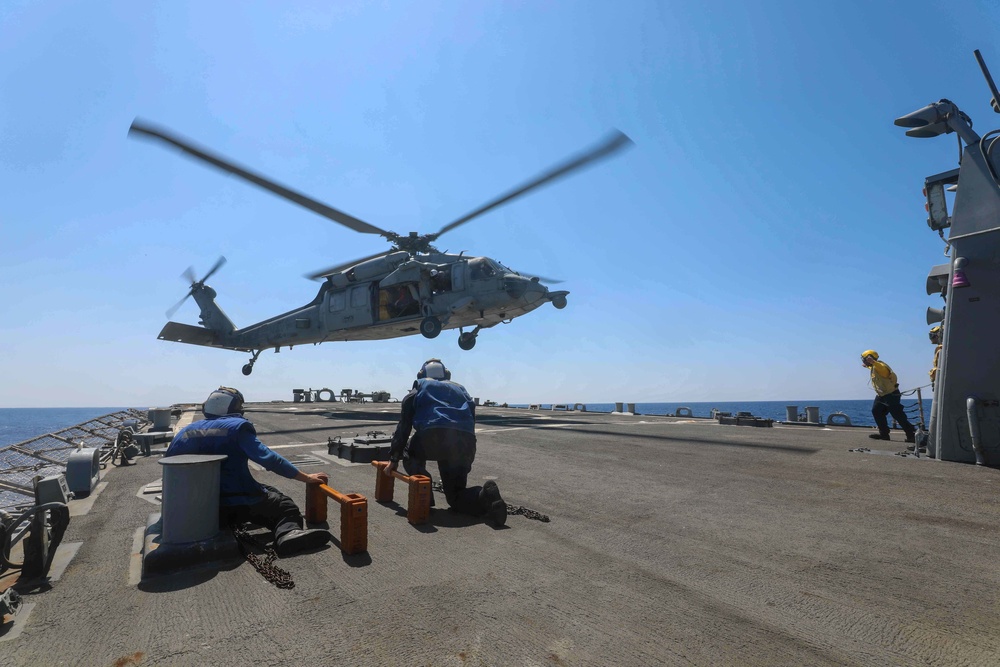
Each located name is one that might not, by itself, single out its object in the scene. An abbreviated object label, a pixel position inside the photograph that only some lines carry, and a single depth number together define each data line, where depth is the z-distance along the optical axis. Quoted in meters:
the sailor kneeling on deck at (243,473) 4.14
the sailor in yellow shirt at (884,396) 10.59
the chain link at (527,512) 4.95
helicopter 19.53
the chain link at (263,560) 3.34
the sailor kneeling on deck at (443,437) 5.09
